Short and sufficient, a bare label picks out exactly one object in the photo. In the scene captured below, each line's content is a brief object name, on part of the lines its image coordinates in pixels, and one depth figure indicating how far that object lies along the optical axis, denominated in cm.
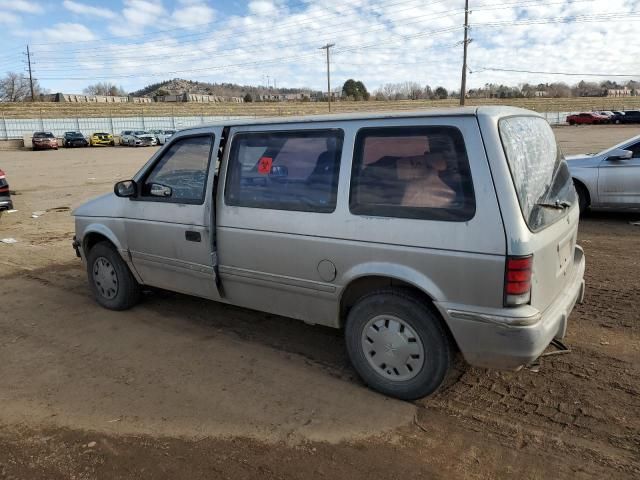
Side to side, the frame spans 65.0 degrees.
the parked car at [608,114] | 5344
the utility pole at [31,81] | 8369
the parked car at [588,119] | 5407
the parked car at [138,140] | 4459
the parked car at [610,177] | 824
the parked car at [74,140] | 4447
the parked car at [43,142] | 4159
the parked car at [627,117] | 5155
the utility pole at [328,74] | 6746
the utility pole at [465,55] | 4006
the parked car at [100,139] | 4562
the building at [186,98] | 11394
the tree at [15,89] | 9381
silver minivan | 292
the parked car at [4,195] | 1042
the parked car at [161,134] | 4729
